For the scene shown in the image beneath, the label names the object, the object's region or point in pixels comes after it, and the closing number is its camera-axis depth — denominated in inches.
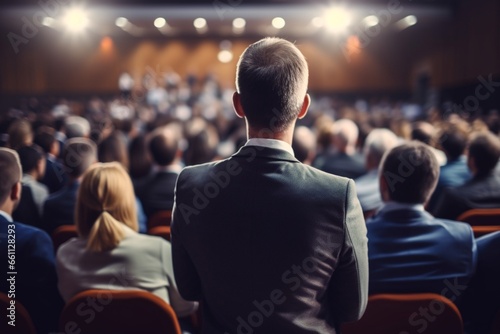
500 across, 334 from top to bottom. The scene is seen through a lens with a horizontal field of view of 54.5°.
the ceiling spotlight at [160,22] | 635.8
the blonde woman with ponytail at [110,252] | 84.9
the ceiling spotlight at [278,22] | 648.1
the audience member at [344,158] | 193.3
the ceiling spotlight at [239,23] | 662.2
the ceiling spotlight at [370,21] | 590.9
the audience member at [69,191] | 131.5
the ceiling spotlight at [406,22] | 617.9
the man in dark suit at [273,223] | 51.6
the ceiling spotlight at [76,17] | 535.2
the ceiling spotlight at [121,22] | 626.4
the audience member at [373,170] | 147.6
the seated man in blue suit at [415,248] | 78.1
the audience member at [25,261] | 86.8
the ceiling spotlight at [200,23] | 656.7
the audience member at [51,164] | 187.9
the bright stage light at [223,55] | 851.4
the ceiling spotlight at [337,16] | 533.6
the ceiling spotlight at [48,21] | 626.8
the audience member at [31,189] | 140.6
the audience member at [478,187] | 136.7
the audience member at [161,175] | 153.6
